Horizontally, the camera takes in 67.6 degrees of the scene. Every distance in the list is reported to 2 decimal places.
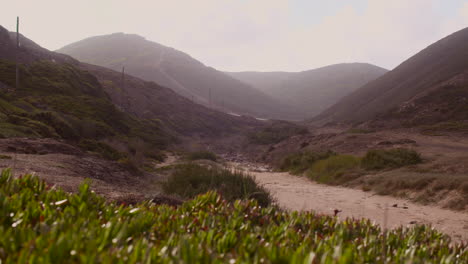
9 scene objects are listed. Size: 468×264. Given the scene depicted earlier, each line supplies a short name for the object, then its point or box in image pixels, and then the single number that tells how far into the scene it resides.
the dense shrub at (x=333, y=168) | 14.36
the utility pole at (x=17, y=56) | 24.97
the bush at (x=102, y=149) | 14.98
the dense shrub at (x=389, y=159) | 14.51
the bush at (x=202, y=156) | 20.97
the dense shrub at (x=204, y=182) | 8.32
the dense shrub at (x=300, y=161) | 18.34
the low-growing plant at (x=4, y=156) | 8.11
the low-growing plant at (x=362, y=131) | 32.65
